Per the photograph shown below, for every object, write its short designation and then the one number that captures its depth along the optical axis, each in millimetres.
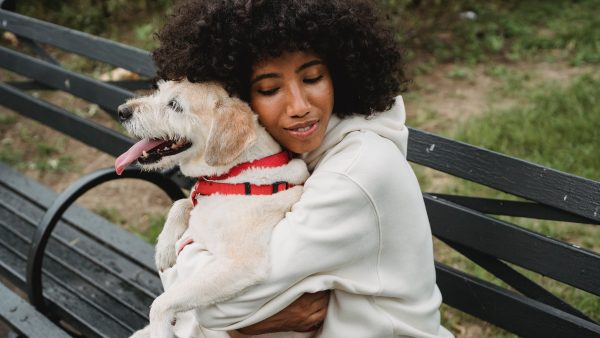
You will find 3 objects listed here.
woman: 1765
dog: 1787
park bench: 2178
